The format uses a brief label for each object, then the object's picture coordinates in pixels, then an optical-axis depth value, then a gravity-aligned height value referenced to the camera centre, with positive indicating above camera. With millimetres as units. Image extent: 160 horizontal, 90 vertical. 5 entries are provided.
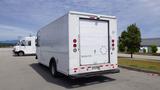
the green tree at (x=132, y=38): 17774 +1029
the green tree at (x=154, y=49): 29541 -1150
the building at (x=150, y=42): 46633 +1133
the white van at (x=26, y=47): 17460 -164
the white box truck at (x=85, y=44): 4856 +53
